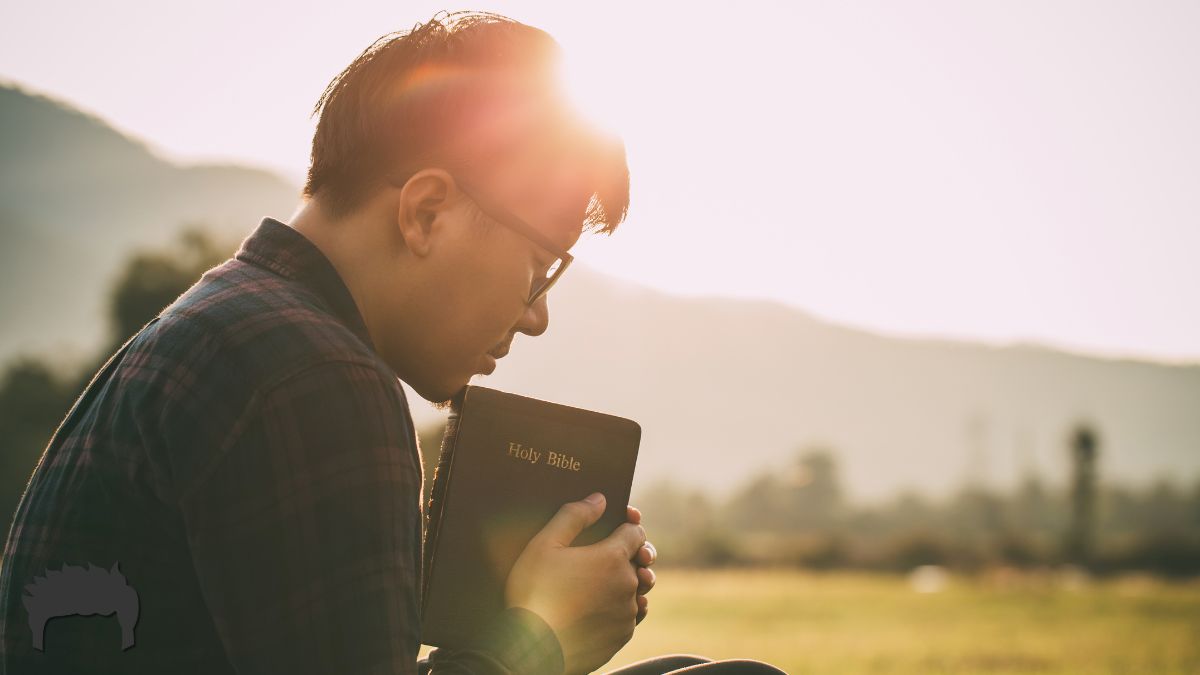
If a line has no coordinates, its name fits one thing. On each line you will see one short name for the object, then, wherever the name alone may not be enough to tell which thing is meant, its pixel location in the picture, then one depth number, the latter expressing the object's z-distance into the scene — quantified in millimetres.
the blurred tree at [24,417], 37719
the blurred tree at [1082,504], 58812
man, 1375
